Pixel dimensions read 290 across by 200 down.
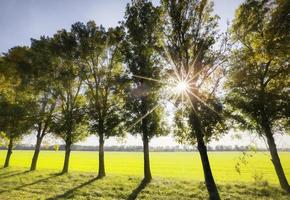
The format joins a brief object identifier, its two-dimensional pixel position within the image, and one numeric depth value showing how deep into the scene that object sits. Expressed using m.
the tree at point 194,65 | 16.34
